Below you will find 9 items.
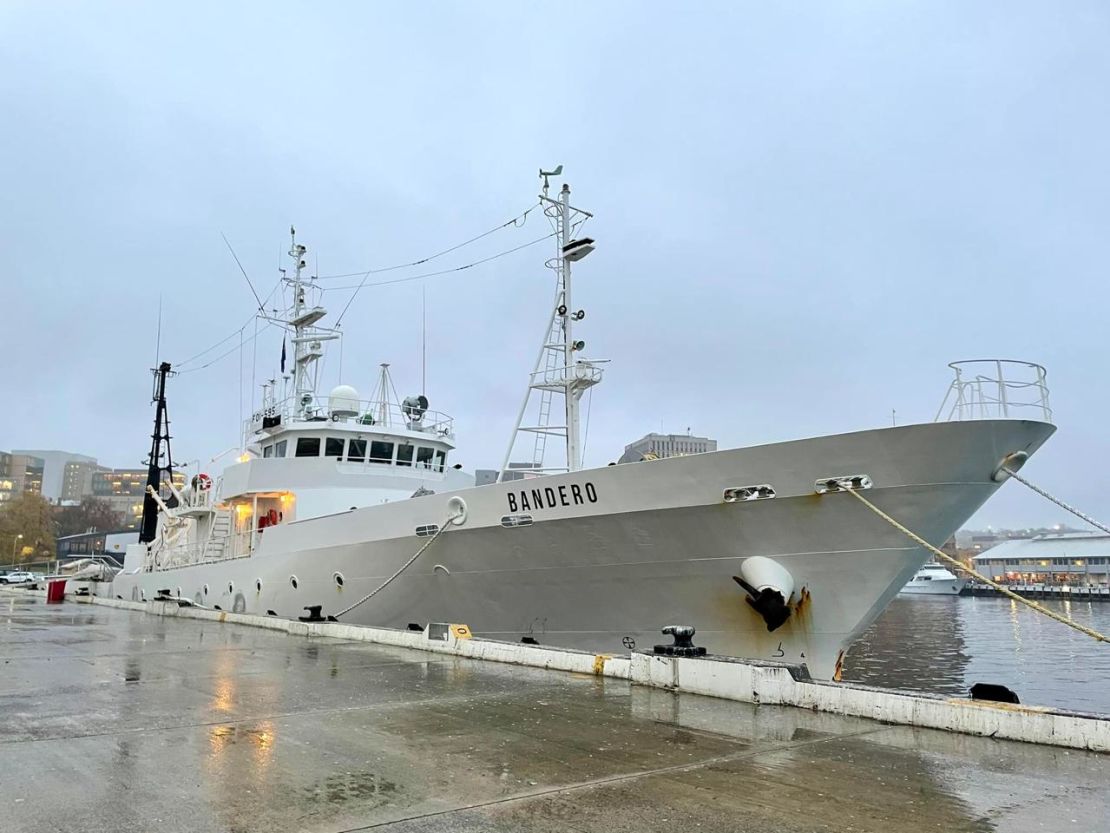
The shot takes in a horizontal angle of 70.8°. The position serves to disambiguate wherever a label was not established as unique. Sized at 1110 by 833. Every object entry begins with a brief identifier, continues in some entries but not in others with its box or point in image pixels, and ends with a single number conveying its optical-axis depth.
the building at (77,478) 180.81
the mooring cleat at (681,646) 7.74
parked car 49.78
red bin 26.97
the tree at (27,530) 77.19
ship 9.26
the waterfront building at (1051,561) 67.31
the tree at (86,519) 102.00
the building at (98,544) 62.38
